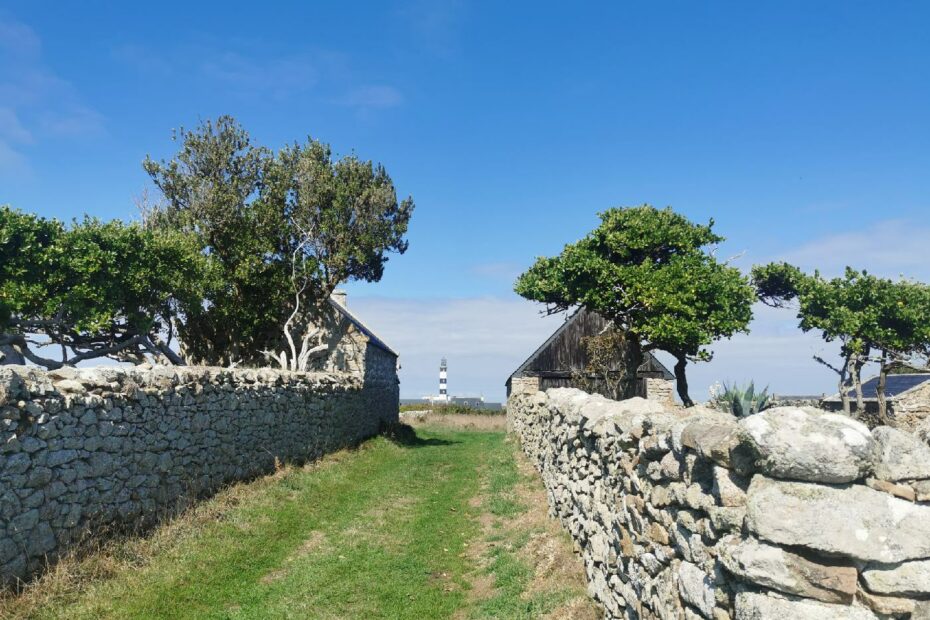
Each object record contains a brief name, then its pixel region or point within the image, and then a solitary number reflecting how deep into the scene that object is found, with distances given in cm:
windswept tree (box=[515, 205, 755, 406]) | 1927
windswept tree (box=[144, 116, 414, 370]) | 2417
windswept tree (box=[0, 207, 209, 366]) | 1847
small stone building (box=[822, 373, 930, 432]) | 2664
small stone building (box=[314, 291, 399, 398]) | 2569
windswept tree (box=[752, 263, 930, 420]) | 2439
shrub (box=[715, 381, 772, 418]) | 1436
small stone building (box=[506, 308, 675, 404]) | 3086
